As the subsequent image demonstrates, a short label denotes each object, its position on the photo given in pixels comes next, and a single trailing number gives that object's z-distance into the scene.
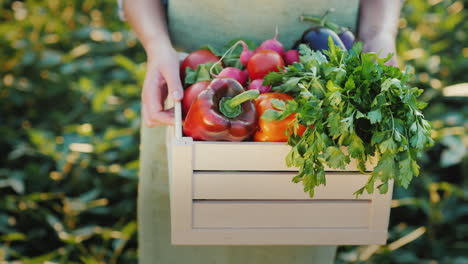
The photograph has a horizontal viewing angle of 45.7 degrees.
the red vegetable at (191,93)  1.39
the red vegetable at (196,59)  1.48
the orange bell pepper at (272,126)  1.26
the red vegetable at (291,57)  1.49
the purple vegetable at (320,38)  1.47
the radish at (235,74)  1.42
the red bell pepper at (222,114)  1.26
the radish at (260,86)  1.41
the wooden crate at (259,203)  1.22
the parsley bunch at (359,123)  1.14
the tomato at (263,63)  1.42
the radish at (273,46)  1.51
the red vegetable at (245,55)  1.51
